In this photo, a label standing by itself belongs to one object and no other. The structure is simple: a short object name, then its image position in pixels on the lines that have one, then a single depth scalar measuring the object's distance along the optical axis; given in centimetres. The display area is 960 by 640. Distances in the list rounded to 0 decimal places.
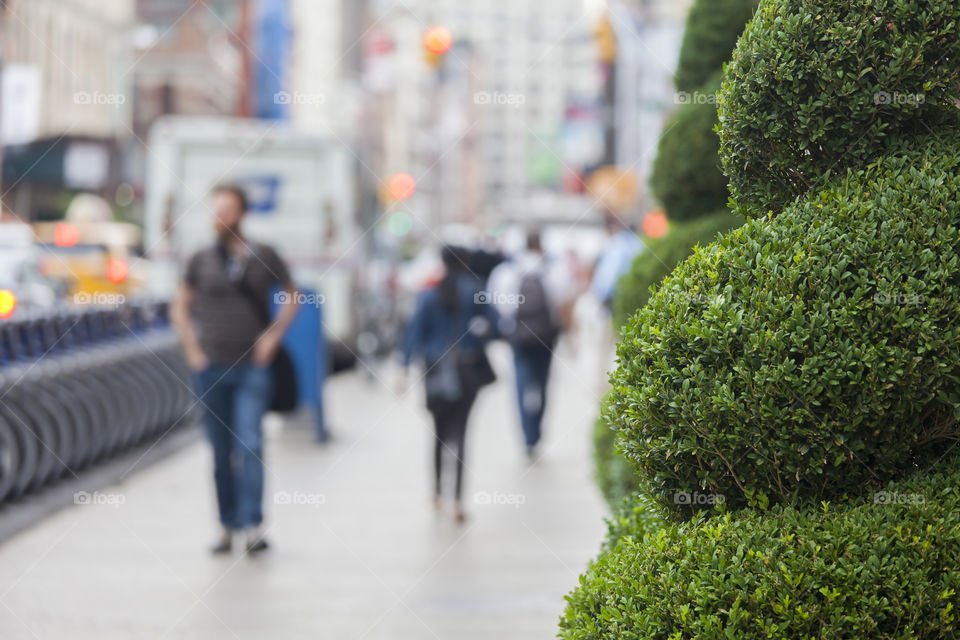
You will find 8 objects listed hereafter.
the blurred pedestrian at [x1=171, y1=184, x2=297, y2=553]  1521
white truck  3512
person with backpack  2370
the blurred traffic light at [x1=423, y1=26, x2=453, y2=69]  3306
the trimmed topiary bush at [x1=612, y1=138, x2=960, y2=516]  580
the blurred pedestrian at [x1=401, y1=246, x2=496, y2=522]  1806
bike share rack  1705
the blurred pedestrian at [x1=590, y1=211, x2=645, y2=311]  3058
